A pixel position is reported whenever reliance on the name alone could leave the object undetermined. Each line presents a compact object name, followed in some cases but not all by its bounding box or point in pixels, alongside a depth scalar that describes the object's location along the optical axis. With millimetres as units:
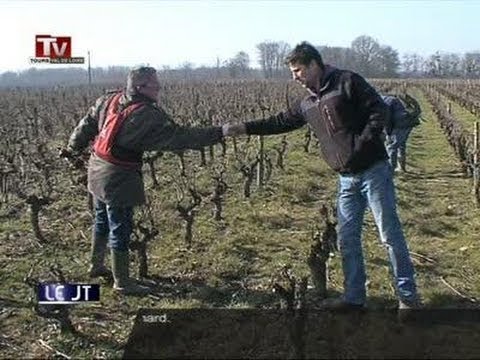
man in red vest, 4781
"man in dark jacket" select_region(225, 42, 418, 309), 4125
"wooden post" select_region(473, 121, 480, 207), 8336
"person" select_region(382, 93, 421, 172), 7711
